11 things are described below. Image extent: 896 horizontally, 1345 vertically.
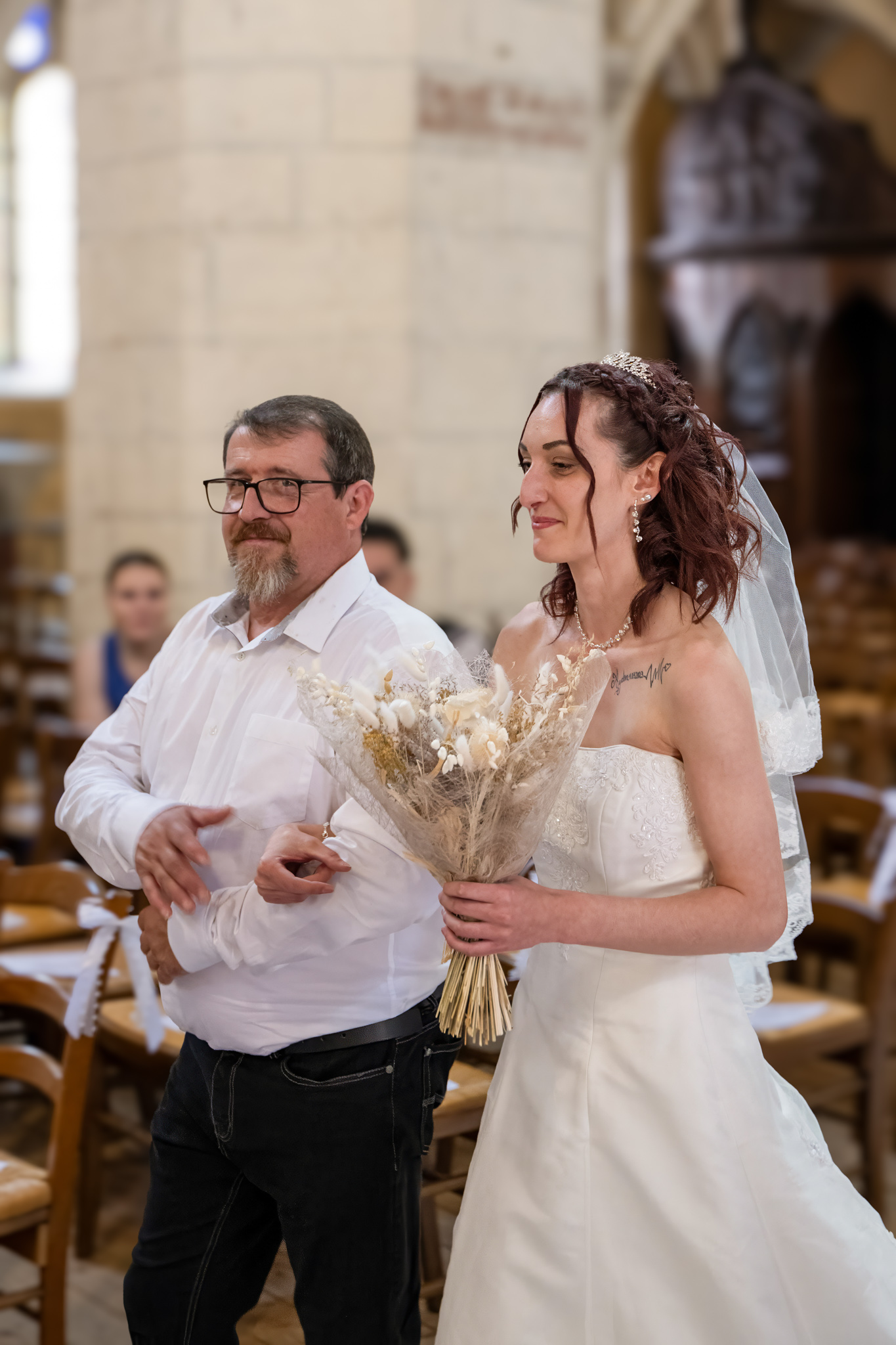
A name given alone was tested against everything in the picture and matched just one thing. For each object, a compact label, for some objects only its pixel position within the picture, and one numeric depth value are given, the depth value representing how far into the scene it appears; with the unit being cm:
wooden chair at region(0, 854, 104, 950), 338
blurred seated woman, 484
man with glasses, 190
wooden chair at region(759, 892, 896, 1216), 346
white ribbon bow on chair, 255
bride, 185
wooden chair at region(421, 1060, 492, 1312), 262
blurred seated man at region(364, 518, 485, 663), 442
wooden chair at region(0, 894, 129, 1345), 256
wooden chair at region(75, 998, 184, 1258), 320
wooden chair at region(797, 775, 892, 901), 426
